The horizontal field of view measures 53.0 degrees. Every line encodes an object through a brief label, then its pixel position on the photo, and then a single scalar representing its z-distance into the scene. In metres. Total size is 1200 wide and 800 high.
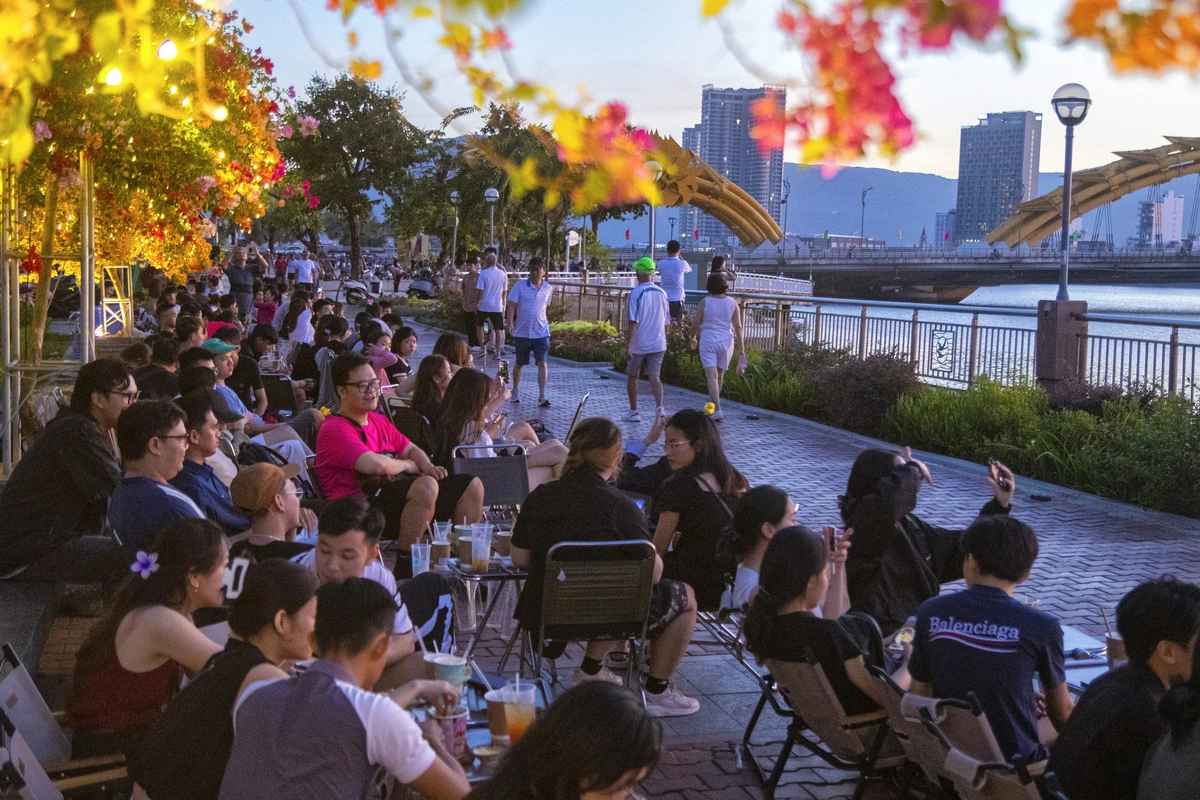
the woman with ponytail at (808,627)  4.21
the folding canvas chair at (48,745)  3.66
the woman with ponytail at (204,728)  3.10
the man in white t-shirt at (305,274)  27.17
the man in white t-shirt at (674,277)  19.28
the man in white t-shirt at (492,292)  19.22
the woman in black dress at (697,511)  5.60
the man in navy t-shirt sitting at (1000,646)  3.84
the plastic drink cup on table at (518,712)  3.52
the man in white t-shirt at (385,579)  4.23
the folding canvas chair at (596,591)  4.90
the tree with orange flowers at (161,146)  7.52
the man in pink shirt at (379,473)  6.76
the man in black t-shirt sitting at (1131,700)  3.22
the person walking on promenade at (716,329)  13.42
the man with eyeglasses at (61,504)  5.64
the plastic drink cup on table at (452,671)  3.73
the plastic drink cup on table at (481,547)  5.43
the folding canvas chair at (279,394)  10.88
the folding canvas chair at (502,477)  7.16
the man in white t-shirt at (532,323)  15.27
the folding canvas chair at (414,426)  7.77
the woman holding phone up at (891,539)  5.20
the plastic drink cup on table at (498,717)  3.54
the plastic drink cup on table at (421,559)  5.36
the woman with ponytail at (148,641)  3.70
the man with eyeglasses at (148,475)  4.91
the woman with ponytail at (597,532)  5.07
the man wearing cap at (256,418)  8.62
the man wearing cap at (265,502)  5.16
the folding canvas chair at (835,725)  4.18
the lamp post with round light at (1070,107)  13.55
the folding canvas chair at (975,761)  3.52
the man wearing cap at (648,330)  13.72
